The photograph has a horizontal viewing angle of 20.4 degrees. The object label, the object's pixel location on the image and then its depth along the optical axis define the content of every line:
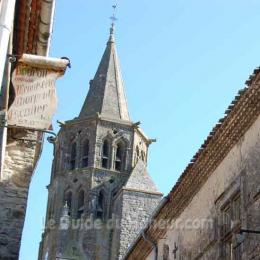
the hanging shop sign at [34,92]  9.22
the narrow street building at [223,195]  11.59
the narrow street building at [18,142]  9.43
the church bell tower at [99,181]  38.38
